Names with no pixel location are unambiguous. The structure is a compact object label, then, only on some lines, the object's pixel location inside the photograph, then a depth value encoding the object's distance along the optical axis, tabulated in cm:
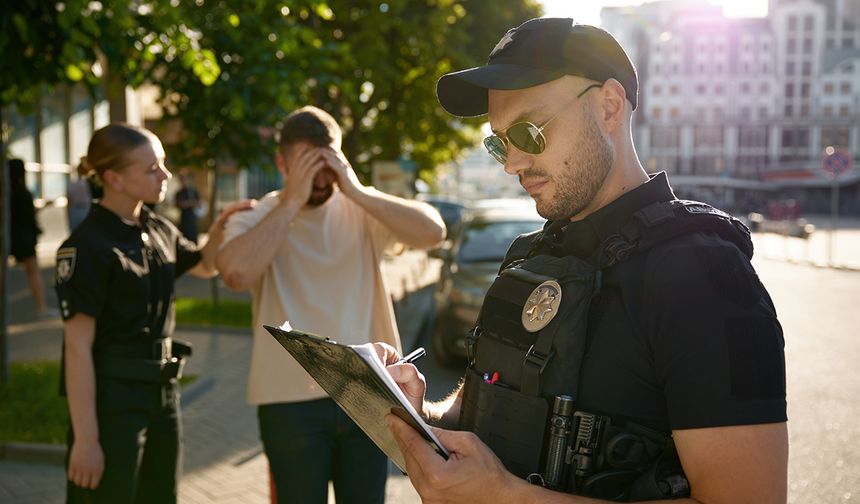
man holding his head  311
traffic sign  2161
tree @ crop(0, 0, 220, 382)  545
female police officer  300
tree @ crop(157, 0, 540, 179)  715
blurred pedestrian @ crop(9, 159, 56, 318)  1000
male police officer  144
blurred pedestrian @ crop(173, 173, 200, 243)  1568
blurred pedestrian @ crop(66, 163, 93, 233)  1133
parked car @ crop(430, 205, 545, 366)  905
